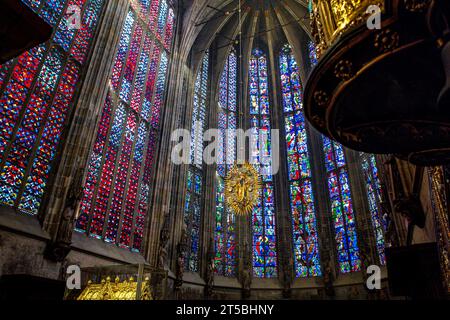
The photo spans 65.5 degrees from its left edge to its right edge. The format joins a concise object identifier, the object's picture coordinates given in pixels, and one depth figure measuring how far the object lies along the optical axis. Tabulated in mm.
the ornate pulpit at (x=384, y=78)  2385
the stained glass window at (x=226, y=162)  16984
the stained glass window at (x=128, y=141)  11438
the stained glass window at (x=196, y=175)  15883
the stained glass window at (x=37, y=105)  8805
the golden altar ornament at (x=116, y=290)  7023
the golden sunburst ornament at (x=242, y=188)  12125
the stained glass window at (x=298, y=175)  17156
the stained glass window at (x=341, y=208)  16062
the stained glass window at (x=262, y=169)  17484
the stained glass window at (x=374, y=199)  14648
